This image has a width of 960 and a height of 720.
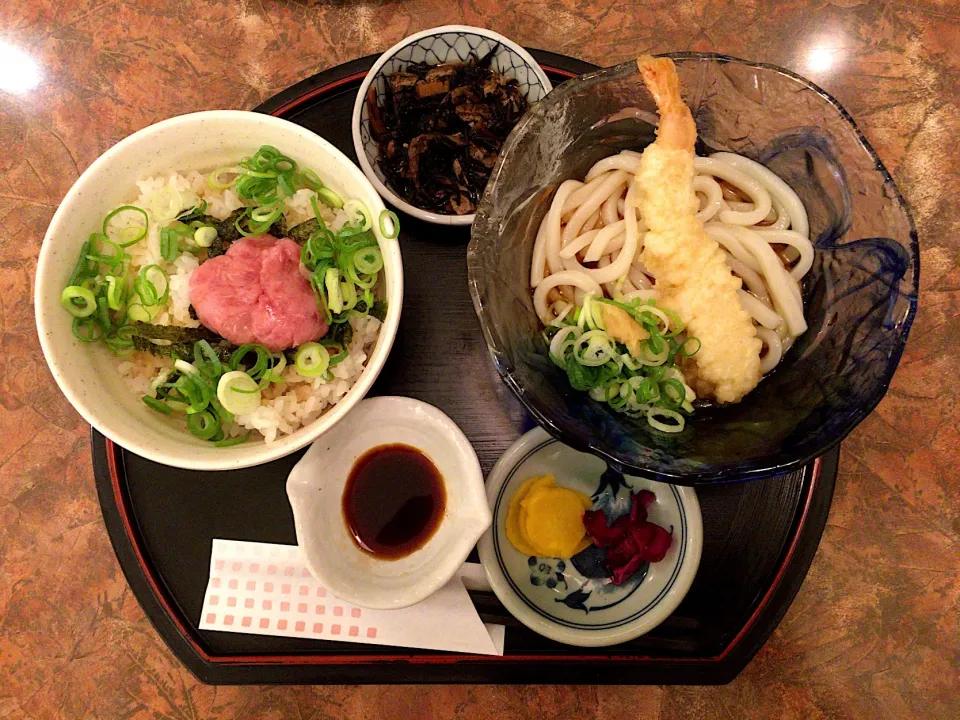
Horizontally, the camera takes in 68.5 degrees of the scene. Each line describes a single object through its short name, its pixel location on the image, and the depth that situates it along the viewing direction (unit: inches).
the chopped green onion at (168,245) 11.8
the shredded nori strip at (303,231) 12.3
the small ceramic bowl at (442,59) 13.1
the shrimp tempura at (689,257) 11.5
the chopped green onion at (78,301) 11.3
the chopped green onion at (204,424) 11.7
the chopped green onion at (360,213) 11.9
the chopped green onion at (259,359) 11.6
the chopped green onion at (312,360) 11.5
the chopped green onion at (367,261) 11.9
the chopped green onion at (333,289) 11.7
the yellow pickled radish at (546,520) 12.7
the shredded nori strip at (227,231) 12.3
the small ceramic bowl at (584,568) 12.5
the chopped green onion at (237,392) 11.3
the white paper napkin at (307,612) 12.7
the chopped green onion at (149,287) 11.7
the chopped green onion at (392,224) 11.5
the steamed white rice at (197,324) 11.8
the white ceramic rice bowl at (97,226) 11.0
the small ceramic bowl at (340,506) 11.9
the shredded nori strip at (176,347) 11.9
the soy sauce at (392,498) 13.3
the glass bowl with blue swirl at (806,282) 10.9
